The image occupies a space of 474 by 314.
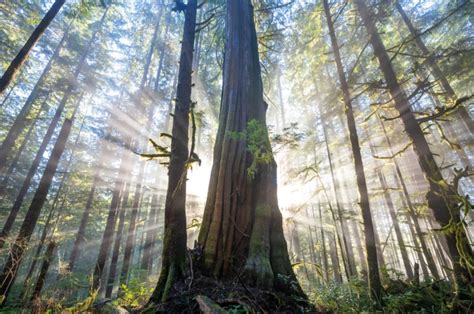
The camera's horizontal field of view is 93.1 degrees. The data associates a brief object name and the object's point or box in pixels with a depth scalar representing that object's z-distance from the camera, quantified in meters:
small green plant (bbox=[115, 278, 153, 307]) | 4.23
